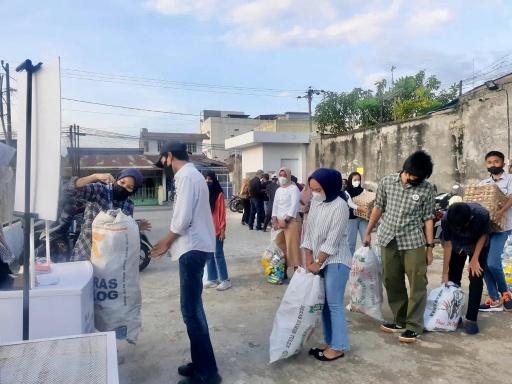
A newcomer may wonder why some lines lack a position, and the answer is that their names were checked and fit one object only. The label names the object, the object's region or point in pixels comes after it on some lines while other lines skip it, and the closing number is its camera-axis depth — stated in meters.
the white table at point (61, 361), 1.74
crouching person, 3.82
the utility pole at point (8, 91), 13.11
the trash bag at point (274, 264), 5.85
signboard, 2.29
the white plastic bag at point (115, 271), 2.94
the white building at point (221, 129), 41.00
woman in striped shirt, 3.33
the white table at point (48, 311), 2.36
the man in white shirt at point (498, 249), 4.48
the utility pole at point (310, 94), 27.30
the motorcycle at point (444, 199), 8.55
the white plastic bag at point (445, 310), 4.00
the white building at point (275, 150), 17.89
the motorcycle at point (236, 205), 16.98
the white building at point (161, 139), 36.47
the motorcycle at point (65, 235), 6.31
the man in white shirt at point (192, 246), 2.99
